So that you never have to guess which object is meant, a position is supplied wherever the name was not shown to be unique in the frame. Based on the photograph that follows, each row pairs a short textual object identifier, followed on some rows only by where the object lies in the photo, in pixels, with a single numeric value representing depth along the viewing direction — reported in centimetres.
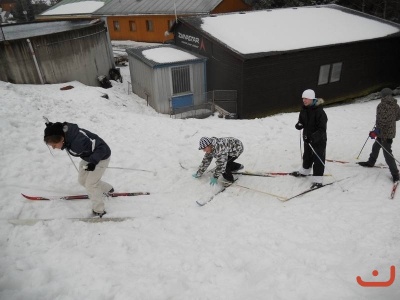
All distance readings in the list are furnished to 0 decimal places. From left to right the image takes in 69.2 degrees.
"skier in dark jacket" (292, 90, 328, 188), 620
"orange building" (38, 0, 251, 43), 3091
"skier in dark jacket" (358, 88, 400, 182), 656
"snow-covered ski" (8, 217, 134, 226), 492
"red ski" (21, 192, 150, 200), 561
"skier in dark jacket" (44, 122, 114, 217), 466
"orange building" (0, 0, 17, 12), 8169
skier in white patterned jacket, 612
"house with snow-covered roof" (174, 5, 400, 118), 1402
